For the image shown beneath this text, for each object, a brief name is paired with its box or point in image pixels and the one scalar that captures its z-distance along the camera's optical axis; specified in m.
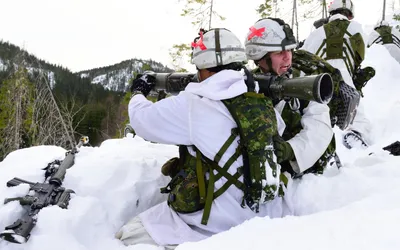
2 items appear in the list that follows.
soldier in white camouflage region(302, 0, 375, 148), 5.25
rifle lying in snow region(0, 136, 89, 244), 2.38
